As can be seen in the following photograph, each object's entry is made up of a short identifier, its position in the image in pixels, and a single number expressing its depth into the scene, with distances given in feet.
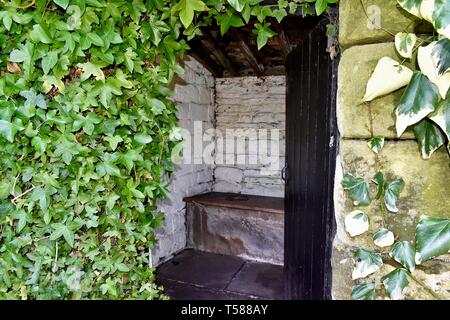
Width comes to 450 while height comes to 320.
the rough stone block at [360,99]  3.21
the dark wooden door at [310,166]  3.97
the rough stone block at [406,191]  3.12
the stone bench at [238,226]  10.29
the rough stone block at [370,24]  3.07
